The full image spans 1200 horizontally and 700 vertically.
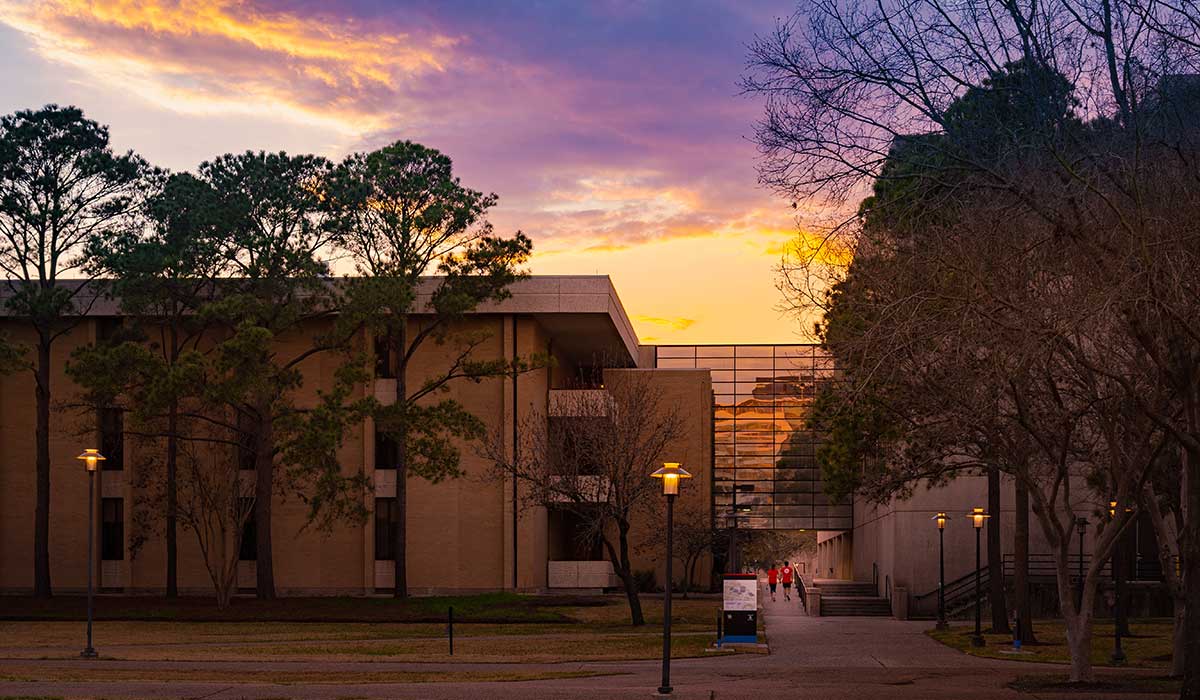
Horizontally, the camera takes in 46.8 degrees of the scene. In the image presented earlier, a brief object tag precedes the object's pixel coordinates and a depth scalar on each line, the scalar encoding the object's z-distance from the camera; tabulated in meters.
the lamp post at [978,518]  39.38
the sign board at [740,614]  35.12
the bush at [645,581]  62.16
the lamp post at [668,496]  22.23
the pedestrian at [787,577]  81.31
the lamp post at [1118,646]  30.20
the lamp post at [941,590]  45.62
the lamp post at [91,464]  30.59
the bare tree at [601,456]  40.75
